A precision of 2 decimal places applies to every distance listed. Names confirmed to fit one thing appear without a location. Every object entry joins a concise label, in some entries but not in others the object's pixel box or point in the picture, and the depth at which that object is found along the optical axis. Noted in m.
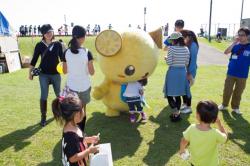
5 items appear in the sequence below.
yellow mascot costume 5.20
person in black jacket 5.43
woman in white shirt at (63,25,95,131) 4.21
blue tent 14.13
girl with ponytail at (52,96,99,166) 2.43
